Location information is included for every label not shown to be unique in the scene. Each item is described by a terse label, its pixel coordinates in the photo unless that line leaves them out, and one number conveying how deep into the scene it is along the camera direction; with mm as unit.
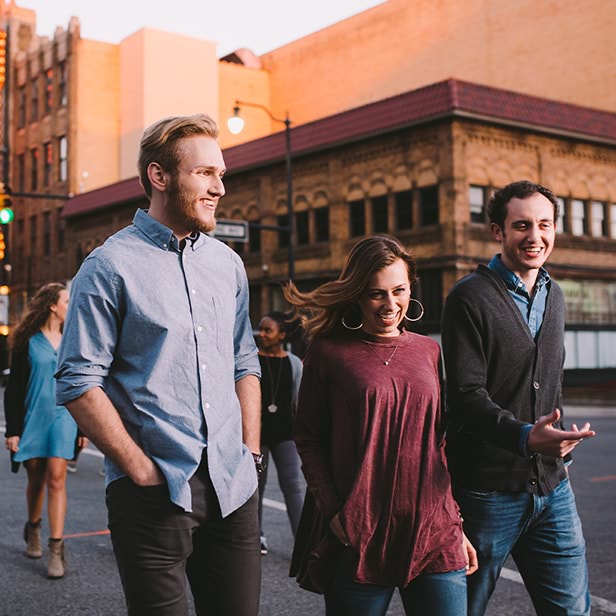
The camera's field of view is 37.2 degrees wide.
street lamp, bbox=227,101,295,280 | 23562
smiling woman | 3146
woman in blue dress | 6723
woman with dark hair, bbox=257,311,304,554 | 7277
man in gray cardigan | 3512
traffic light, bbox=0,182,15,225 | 19828
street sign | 22953
